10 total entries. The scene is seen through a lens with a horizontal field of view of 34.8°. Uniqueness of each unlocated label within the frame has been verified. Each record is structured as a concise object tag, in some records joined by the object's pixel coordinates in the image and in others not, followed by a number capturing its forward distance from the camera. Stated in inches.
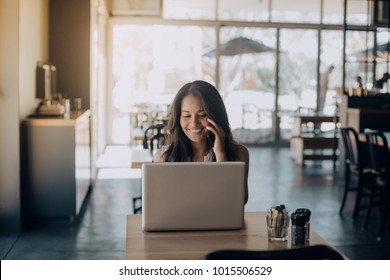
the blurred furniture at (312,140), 344.2
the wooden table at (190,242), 72.8
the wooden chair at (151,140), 194.8
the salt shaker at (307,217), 78.1
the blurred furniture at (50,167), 193.3
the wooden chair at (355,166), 208.2
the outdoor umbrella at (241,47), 434.6
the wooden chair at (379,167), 189.5
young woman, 99.0
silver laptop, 75.6
